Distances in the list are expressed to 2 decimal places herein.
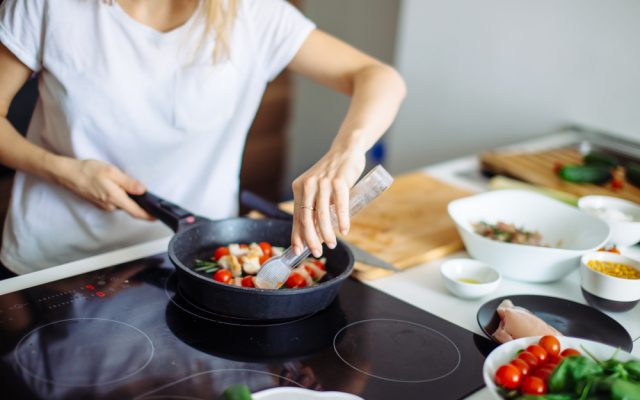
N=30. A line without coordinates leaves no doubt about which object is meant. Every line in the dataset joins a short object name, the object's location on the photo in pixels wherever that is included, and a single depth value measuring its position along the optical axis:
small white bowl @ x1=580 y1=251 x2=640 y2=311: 1.11
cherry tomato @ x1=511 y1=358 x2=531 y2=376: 0.83
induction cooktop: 0.88
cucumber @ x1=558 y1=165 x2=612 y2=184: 1.67
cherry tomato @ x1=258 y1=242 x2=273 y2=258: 1.19
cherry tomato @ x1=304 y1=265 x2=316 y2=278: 1.15
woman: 1.30
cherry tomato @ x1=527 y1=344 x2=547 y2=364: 0.87
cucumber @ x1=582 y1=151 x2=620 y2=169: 1.72
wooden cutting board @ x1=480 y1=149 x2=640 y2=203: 1.65
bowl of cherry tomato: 0.80
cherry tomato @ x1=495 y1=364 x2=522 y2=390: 0.81
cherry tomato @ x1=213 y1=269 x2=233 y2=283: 1.08
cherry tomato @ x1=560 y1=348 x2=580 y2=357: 0.89
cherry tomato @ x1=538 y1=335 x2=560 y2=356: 0.89
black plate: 1.06
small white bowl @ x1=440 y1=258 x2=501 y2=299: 1.16
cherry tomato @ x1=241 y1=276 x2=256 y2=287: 1.08
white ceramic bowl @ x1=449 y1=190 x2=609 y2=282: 1.22
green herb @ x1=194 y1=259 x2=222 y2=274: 1.15
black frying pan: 1.00
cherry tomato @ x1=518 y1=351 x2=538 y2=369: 0.85
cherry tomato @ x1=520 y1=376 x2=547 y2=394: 0.80
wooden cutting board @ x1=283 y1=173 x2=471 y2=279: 1.34
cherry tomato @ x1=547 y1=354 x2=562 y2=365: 0.88
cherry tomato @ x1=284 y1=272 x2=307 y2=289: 1.11
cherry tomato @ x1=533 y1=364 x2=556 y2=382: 0.83
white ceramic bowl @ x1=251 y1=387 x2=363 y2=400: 0.85
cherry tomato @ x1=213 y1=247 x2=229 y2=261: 1.18
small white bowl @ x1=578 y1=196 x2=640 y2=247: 1.32
